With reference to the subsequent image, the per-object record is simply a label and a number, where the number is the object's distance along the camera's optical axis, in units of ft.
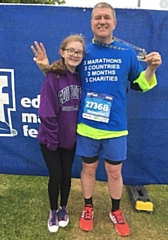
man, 4.57
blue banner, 5.30
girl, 4.58
